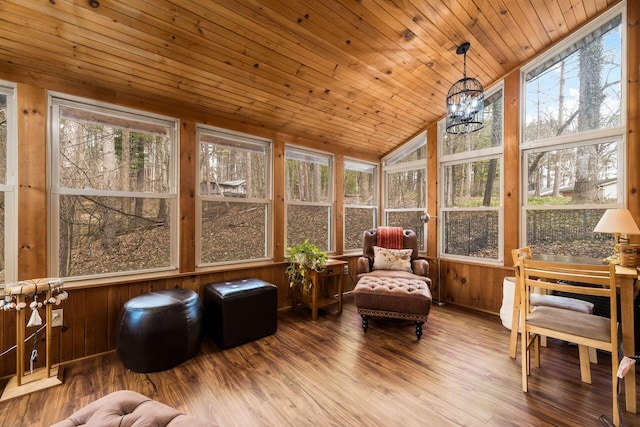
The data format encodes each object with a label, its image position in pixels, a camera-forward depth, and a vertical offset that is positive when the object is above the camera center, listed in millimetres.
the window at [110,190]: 2328 +226
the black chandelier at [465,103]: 2453 +1012
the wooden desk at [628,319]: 1713 -695
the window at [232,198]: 3059 +197
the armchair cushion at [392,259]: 3645 -623
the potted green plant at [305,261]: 3281 -570
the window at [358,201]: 4457 +212
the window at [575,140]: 2738 +765
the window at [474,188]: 3479 +331
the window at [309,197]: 3799 +240
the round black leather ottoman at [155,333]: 2105 -939
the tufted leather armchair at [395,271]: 3385 -656
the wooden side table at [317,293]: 3273 -1005
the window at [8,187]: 2102 +218
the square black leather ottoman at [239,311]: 2520 -939
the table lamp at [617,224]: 2170 -97
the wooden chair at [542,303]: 2213 -764
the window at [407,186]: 4223 +441
